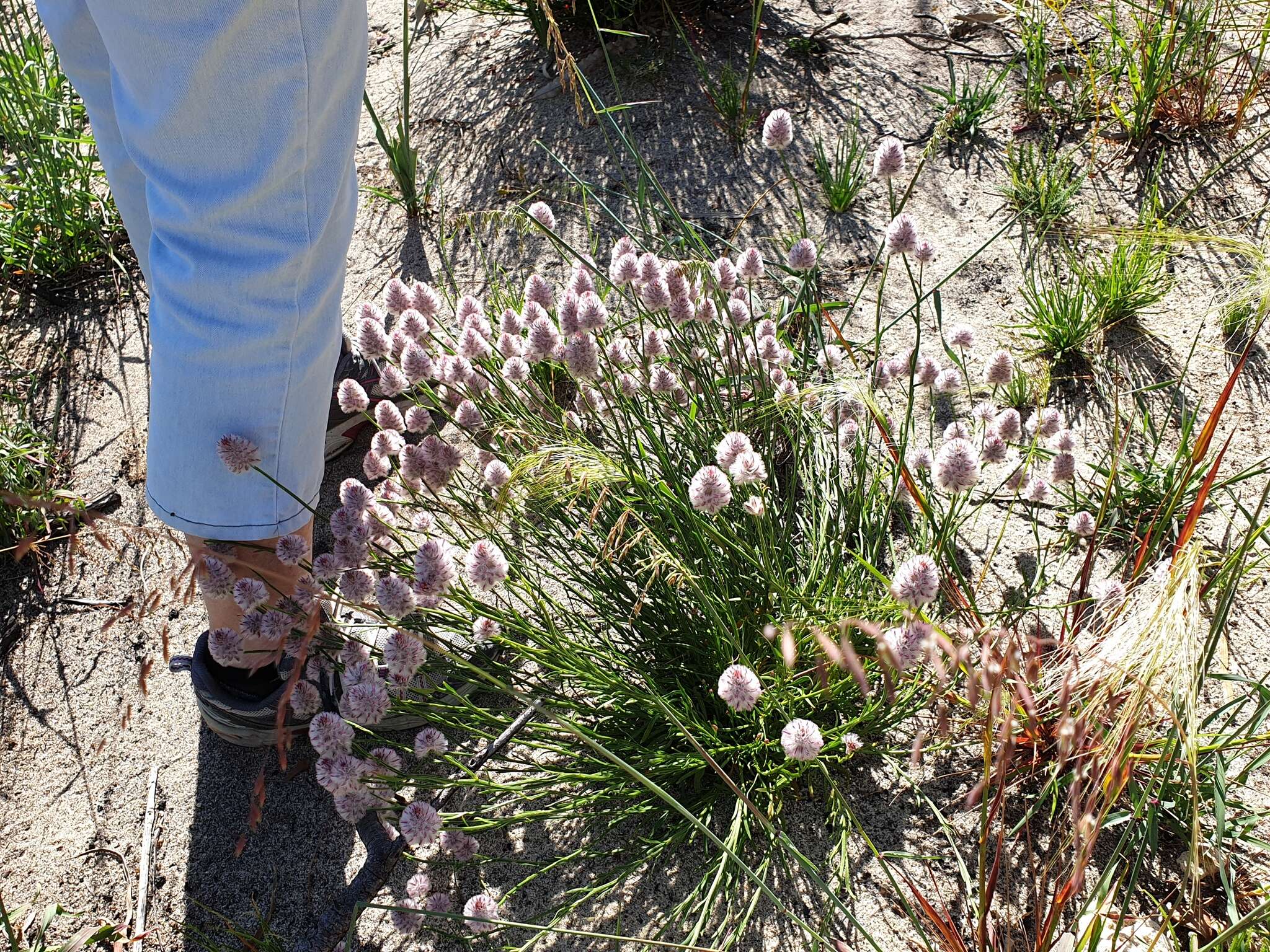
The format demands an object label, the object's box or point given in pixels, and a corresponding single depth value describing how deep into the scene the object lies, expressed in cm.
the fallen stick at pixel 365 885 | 142
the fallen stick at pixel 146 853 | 162
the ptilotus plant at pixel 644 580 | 136
